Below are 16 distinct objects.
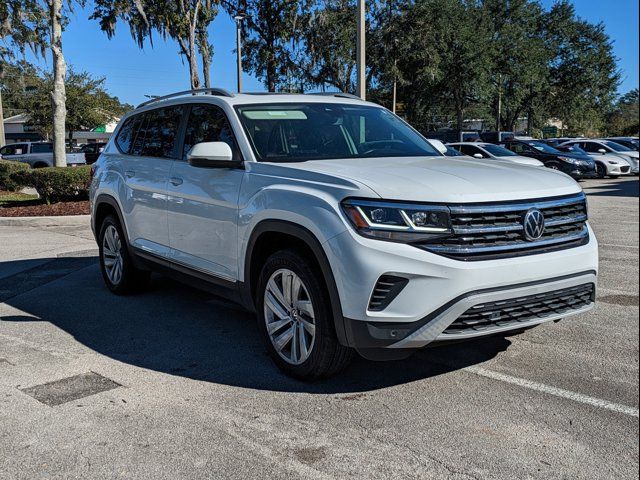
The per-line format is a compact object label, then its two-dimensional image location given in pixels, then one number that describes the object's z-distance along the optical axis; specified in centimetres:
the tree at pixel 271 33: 3161
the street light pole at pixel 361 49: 1467
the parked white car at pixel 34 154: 2953
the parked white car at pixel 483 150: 2030
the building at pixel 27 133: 6369
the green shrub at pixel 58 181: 1575
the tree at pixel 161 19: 2284
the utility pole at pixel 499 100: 4166
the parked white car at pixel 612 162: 2447
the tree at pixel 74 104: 5772
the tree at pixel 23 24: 1847
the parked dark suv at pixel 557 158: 2317
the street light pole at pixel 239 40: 2852
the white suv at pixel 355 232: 350
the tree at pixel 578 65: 4456
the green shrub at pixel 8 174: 1941
